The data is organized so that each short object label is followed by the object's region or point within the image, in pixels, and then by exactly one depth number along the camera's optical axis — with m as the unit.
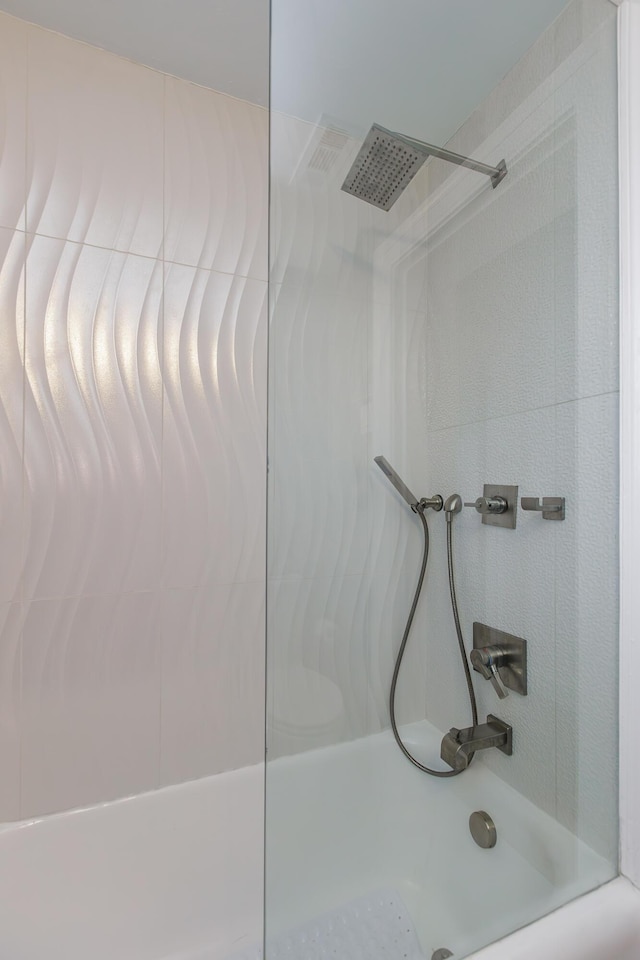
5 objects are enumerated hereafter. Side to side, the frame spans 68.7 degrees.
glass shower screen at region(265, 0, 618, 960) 0.80
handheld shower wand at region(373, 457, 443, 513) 0.88
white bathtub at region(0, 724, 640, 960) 0.74
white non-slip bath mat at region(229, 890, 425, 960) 0.69
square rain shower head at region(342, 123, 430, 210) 0.83
